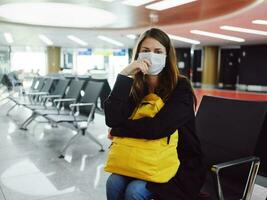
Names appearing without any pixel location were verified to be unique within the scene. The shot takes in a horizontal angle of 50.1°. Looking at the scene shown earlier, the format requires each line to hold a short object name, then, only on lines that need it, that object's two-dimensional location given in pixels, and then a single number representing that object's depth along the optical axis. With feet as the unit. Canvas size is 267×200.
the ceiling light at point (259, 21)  27.23
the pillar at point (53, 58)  70.03
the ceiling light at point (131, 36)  43.73
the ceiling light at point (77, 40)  48.44
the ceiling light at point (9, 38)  44.87
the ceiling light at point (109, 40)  47.78
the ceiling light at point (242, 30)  32.79
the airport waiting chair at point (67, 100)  13.75
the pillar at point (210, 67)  59.82
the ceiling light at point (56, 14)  26.55
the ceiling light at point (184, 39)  45.60
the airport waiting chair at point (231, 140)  4.92
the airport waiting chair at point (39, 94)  18.04
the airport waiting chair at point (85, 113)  11.87
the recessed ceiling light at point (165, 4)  22.48
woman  4.45
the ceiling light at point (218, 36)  38.23
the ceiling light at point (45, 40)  47.07
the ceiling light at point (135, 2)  22.91
